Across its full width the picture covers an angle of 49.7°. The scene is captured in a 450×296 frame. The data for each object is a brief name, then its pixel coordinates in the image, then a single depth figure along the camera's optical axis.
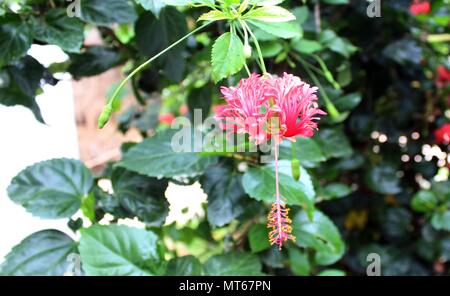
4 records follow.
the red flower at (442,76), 1.26
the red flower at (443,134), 1.19
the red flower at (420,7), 1.16
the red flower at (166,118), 1.41
